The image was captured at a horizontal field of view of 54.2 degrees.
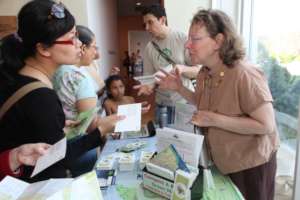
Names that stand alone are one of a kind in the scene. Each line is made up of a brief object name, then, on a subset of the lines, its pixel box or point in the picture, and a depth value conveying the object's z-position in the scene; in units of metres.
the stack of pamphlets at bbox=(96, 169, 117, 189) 1.31
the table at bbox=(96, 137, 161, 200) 1.25
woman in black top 1.03
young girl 3.16
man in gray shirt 2.29
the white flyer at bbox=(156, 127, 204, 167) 1.16
